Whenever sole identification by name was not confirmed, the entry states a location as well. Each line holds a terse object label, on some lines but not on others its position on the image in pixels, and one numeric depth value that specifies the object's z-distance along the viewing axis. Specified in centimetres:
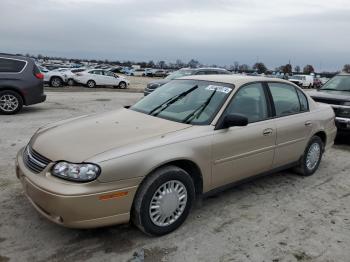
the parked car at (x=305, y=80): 4309
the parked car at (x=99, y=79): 2634
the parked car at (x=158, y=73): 7185
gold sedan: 335
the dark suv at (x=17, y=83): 1082
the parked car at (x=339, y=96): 818
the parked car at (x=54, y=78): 2445
